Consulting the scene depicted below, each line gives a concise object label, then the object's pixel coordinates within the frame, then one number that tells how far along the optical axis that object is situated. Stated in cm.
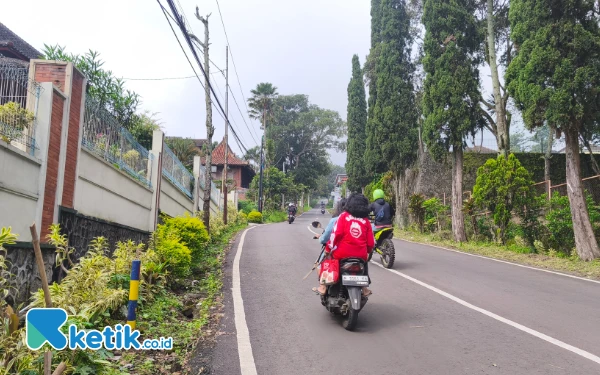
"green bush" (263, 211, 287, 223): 4102
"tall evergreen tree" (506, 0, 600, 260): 1191
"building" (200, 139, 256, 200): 4741
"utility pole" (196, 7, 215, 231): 1664
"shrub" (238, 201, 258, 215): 4387
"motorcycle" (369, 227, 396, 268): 1000
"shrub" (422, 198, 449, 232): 2076
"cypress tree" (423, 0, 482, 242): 1799
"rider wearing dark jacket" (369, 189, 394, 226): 1012
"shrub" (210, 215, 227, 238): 1777
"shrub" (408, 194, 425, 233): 2267
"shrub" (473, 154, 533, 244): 1478
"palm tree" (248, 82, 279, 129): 5044
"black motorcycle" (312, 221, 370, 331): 534
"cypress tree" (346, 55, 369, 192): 4175
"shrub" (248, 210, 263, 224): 3638
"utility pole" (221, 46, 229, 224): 2467
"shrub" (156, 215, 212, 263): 991
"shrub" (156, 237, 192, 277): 824
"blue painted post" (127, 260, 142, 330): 483
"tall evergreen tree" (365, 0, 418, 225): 2630
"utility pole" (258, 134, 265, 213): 3828
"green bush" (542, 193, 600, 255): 1352
